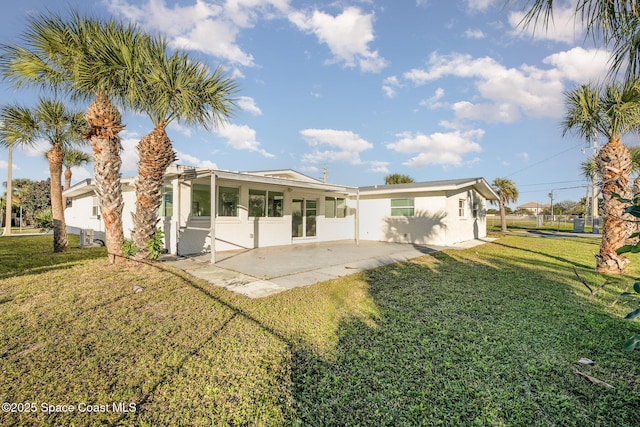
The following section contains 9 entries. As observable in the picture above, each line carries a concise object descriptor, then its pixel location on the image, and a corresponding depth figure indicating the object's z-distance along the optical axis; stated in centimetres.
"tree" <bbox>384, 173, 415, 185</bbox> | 4269
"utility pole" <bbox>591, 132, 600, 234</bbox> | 2214
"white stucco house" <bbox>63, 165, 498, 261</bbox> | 1012
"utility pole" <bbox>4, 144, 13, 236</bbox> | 1856
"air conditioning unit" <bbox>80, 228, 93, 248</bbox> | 1248
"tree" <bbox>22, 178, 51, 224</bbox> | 3294
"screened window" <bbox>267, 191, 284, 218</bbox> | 1258
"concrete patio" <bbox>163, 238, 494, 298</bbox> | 635
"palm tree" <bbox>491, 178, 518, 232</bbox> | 2415
